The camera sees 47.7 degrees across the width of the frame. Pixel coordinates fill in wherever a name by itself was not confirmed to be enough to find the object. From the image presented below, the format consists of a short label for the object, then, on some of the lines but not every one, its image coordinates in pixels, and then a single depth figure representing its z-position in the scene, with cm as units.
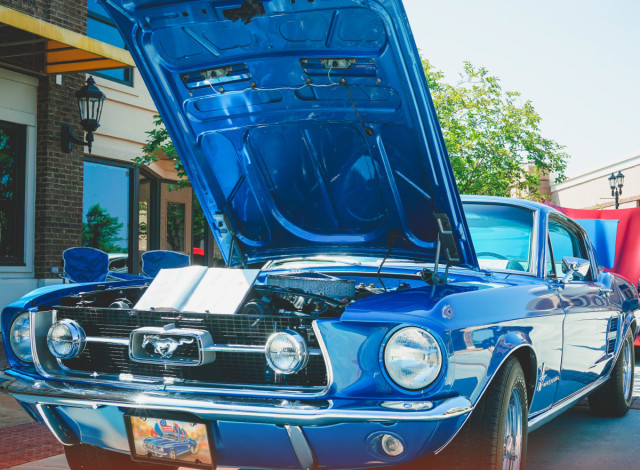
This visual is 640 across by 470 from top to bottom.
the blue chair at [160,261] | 607
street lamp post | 2112
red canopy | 884
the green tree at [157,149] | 1155
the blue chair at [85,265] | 700
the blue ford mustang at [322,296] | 266
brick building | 977
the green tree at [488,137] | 2136
